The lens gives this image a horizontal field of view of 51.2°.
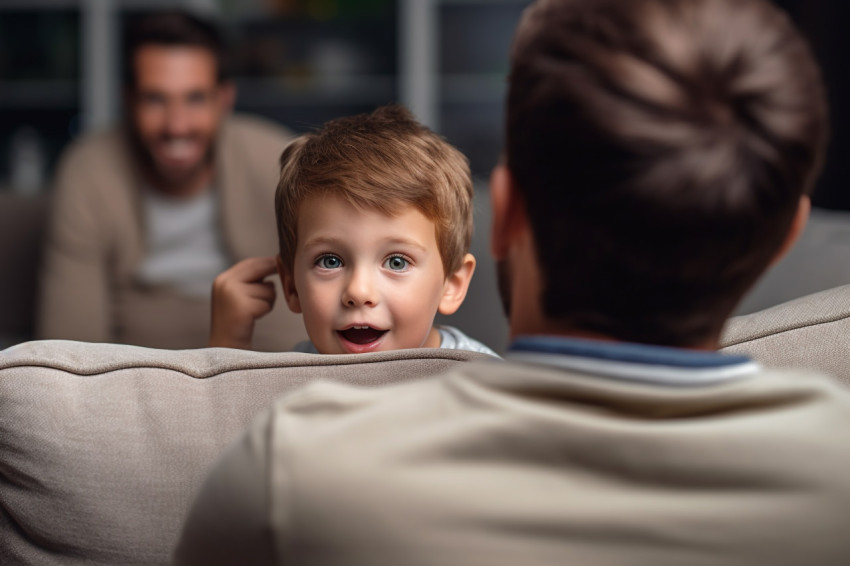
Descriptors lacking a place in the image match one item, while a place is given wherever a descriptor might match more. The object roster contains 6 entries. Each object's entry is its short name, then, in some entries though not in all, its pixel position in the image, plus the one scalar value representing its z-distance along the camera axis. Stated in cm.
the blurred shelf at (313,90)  428
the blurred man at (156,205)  243
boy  103
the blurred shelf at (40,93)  423
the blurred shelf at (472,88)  416
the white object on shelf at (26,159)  431
